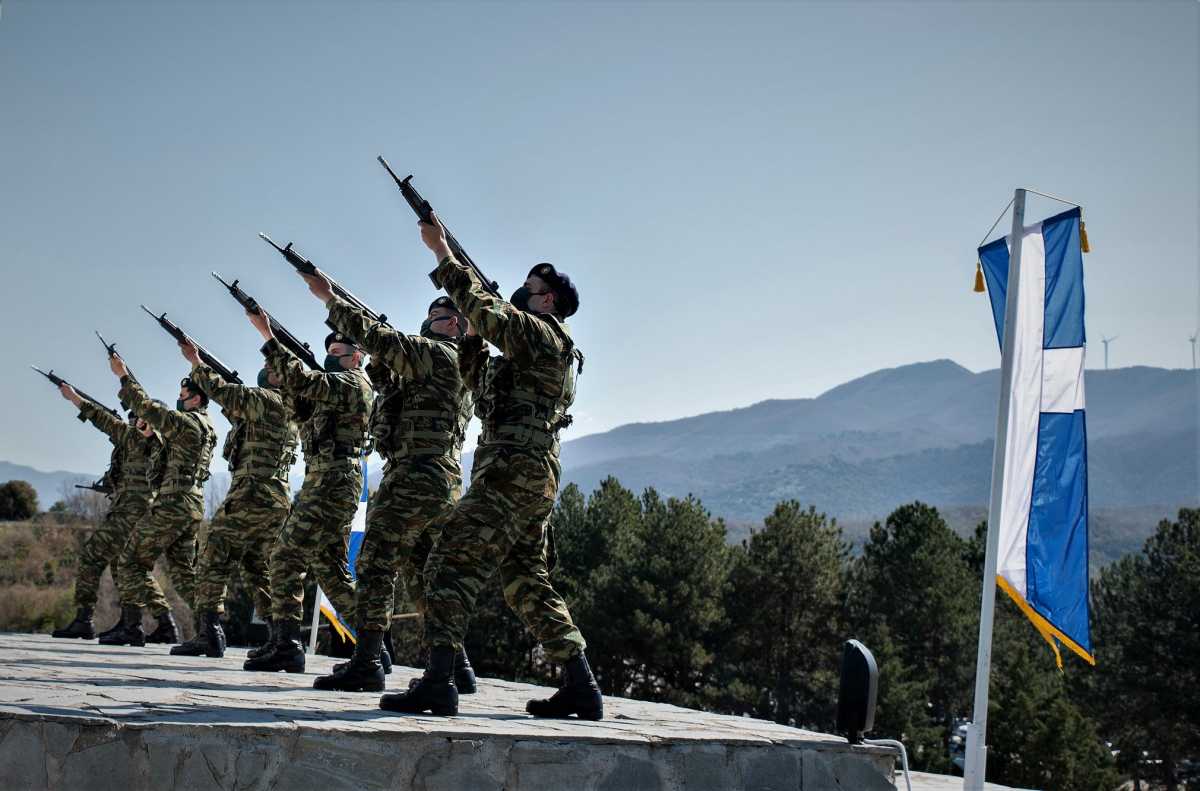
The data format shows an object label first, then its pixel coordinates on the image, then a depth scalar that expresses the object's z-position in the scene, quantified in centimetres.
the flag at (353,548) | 1557
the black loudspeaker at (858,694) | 609
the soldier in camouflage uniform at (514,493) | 578
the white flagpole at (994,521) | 855
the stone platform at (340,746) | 468
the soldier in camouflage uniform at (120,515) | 1238
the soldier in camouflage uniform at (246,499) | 938
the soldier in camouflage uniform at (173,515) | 1134
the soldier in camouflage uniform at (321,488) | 813
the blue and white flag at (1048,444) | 912
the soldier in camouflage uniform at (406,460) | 696
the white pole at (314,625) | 1673
